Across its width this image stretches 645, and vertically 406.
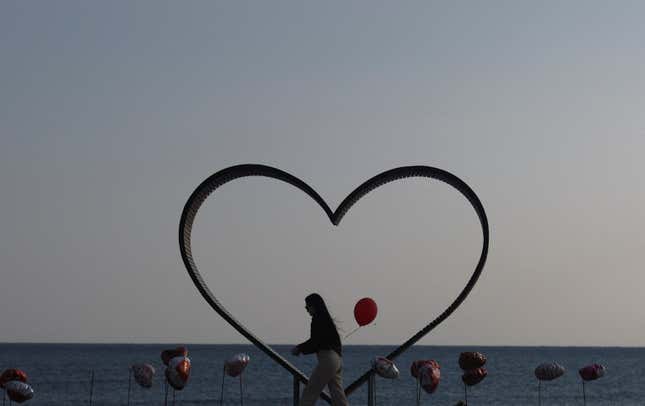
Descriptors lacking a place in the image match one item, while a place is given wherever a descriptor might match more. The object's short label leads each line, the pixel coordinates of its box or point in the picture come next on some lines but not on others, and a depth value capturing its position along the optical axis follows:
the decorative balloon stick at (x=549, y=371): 33.44
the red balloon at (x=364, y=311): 18.77
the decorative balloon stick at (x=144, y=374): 32.25
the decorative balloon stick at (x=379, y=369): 19.08
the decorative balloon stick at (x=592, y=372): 34.53
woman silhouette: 16.27
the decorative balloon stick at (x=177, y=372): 28.50
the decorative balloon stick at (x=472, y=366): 29.67
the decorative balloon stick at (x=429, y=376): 28.80
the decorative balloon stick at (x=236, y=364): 30.19
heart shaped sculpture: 19.20
